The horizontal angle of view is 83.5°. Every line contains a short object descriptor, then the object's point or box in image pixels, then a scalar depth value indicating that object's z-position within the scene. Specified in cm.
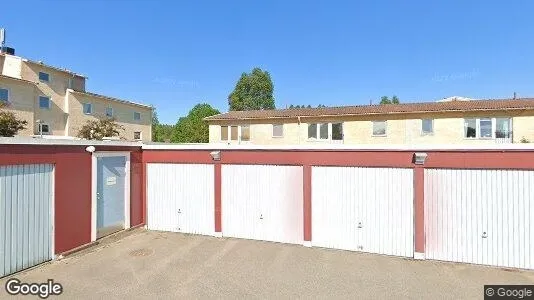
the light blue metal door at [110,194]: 950
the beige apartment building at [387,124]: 1881
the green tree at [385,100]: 7731
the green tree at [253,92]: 5628
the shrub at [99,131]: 2125
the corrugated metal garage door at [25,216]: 678
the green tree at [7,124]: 1358
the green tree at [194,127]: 4172
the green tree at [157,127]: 5869
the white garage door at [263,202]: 933
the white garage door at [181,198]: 1023
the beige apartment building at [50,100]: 2498
